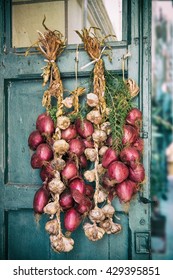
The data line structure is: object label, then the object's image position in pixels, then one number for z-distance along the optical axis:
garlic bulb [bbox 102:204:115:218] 1.90
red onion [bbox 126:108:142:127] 1.95
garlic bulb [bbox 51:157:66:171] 1.88
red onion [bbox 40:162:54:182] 1.92
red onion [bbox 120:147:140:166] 1.84
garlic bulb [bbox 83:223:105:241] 1.87
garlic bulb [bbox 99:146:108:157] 1.92
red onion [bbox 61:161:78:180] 1.90
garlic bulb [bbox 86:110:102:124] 1.91
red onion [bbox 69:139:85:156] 1.92
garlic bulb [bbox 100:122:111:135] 1.93
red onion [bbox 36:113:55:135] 1.96
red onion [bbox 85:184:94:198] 1.95
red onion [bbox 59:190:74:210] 1.91
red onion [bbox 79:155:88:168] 1.99
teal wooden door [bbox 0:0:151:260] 2.13
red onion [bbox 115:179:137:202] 1.86
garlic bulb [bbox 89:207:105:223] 1.86
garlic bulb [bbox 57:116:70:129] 1.91
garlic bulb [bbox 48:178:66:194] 1.86
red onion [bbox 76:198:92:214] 1.86
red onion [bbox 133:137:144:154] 1.93
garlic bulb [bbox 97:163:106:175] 1.93
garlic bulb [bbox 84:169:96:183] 1.92
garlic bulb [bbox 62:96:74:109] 1.96
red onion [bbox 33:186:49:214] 1.94
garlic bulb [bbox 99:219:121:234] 1.92
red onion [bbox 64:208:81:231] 1.90
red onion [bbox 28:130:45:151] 1.99
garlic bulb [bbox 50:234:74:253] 1.89
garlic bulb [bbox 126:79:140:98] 2.03
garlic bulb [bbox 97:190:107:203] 1.92
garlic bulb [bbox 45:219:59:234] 1.90
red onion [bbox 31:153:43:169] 1.95
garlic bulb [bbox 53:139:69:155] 1.88
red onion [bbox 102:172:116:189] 1.86
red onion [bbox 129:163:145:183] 1.86
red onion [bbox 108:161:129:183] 1.82
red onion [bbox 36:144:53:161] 1.94
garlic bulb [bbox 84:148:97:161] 1.91
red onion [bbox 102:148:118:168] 1.86
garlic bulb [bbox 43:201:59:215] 1.87
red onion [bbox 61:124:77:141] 1.94
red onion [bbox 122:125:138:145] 1.88
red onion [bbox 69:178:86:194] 1.88
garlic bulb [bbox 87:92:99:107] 1.92
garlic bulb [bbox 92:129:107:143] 1.90
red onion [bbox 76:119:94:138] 1.93
